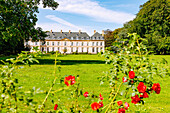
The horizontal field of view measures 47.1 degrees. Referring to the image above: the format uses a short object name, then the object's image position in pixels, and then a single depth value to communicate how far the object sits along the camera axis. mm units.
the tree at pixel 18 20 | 14716
